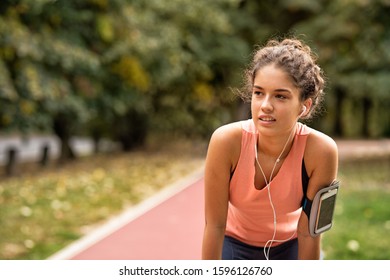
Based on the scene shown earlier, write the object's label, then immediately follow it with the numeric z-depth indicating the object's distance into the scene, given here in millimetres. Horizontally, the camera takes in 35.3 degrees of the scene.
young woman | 2016
